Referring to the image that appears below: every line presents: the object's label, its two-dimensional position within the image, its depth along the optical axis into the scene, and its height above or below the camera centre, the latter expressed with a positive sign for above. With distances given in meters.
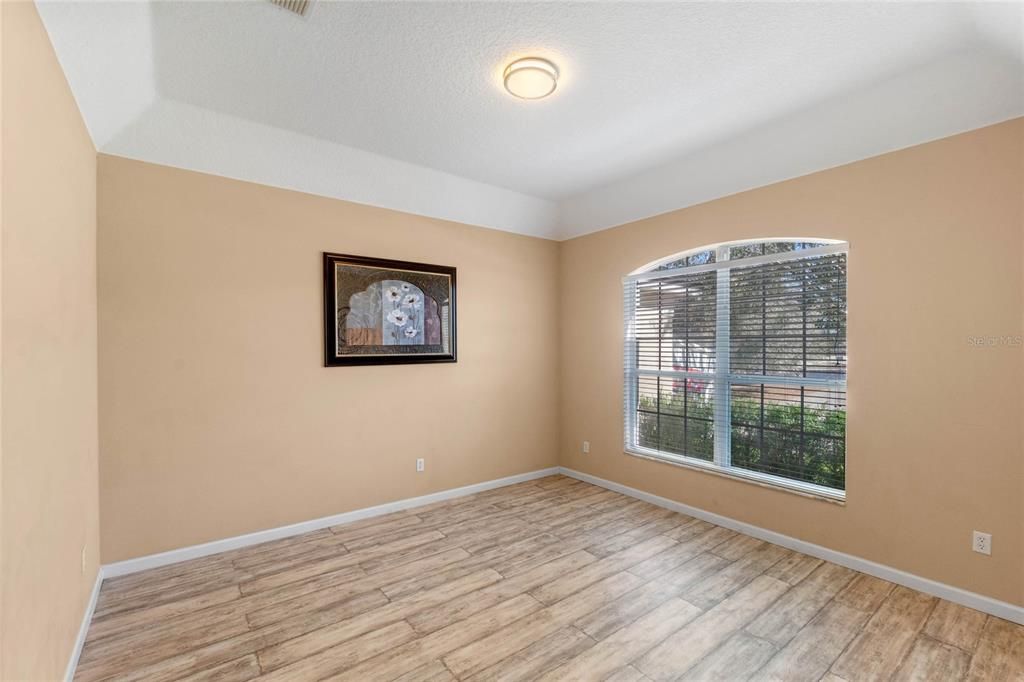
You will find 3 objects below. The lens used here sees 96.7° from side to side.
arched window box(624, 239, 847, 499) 3.05 -0.19
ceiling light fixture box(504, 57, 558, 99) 2.35 +1.38
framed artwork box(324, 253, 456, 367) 3.51 +0.22
